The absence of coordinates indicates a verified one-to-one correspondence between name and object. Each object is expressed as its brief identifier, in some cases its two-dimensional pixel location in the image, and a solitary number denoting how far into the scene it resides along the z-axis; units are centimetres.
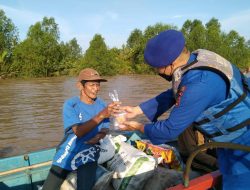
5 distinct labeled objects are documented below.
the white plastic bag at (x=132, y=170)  201
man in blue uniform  112
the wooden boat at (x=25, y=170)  236
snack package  249
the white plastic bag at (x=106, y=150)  229
